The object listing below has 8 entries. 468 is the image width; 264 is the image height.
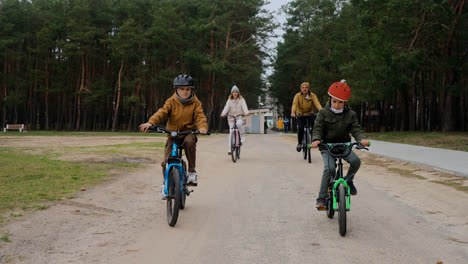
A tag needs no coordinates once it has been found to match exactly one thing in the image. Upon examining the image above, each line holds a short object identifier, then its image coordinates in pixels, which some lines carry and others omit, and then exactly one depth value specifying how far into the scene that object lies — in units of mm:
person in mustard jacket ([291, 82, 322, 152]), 11867
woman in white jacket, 12602
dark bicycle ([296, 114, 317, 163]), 12068
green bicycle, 4613
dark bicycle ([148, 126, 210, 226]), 5047
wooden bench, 42156
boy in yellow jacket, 5672
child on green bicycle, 5121
